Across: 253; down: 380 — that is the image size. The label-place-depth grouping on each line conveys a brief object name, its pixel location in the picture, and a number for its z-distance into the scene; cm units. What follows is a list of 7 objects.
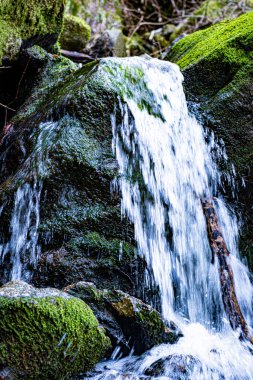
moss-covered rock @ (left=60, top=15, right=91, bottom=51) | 716
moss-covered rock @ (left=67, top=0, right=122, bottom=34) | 898
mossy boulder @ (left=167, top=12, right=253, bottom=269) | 404
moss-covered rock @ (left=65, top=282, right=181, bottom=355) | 264
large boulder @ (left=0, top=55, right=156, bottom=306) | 323
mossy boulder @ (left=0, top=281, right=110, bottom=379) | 196
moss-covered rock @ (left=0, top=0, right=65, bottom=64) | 426
